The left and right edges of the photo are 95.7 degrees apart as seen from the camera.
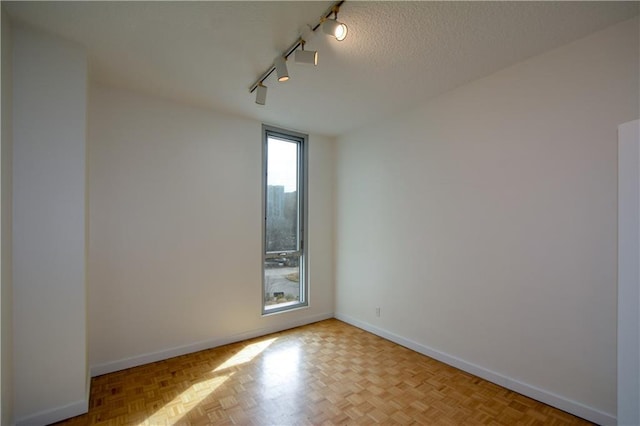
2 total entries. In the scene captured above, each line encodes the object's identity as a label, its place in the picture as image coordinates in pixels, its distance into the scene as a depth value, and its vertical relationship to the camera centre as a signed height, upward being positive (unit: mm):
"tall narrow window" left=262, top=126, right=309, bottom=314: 3975 -116
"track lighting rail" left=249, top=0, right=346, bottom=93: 1793 +1262
